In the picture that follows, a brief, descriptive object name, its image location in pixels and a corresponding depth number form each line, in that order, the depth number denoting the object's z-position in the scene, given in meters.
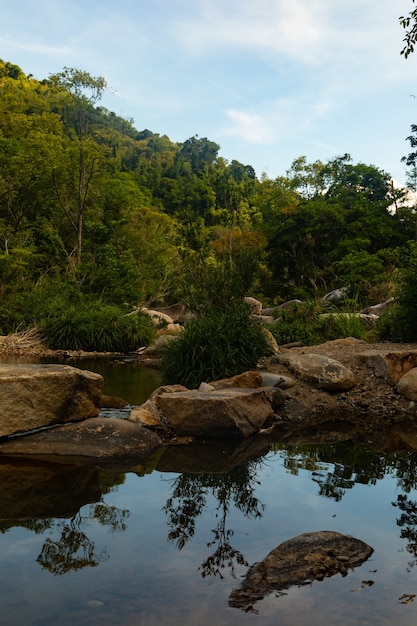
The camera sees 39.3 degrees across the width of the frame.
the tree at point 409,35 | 6.84
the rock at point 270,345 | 8.95
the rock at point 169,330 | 18.09
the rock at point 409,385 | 7.54
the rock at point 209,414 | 6.16
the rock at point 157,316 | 19.09
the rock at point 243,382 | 7.30
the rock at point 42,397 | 5.54
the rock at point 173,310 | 23.03
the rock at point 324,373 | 7.81
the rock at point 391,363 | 7.96
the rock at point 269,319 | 17.35
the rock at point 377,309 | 16.82
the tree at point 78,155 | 25.41
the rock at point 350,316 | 12.98
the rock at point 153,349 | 14.75
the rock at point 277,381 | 7.57
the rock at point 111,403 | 7.33
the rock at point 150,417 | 6.23
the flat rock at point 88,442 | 5.35
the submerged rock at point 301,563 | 2.99
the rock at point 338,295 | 20.32
